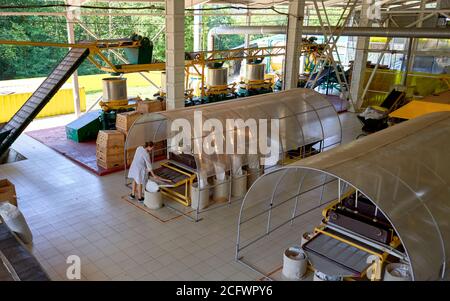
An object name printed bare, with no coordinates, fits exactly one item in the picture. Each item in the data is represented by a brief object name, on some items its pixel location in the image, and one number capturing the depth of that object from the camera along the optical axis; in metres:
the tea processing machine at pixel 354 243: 6.94
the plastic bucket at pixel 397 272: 6.72
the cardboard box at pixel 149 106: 14.48
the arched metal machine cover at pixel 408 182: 5.88
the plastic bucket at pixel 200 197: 10.16
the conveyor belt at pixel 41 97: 12.79
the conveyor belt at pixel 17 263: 5.93
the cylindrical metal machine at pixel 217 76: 19.22
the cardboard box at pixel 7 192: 9.01
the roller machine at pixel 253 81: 21.48
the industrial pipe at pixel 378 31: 14.91
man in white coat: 10.12
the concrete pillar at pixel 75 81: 15.96
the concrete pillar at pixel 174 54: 12.90
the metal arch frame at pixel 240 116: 10.55
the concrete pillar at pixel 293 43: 16.75
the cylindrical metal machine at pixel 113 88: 15.24
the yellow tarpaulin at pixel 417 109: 12.94
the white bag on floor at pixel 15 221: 7.78
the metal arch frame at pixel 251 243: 6.85
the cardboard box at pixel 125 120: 13.16
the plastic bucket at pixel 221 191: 10.71
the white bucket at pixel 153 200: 10.20
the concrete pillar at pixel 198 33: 25.41
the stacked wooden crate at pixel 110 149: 12.43
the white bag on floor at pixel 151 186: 10.24
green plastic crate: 15.28
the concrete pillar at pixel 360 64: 20.12
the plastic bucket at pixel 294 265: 7.52
